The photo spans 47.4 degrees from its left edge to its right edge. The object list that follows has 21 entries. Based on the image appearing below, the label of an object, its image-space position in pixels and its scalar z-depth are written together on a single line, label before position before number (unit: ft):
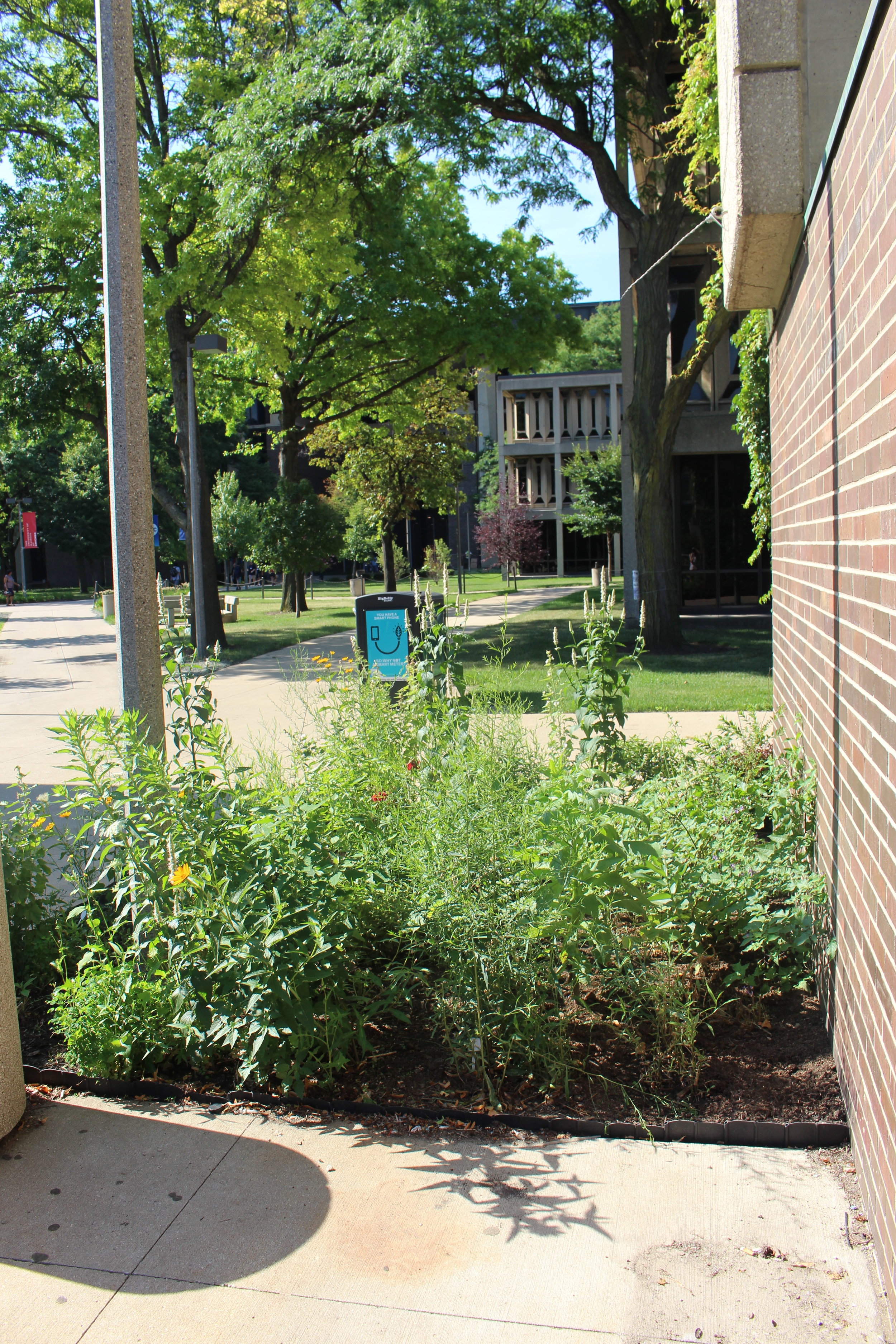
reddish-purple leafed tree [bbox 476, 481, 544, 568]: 139.44
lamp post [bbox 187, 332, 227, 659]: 54.85
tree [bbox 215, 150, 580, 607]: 61.00
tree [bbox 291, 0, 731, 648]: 46.96
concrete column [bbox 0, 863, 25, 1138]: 11.09
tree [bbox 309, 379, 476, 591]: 98.84
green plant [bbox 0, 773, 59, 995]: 13.88
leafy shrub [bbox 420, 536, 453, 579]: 110.15
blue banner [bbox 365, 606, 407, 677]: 28.96
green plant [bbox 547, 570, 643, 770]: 16.30
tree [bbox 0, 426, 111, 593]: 161.99
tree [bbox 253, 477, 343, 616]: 88.74
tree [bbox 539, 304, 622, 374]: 220.64
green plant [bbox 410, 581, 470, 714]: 18.02
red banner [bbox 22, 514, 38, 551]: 158.92
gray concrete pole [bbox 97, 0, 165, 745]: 14.44
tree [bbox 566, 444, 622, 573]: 108.88
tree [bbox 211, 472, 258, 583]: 115.03
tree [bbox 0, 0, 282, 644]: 57.16
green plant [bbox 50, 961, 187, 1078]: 11.76
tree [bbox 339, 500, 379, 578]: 124.36
